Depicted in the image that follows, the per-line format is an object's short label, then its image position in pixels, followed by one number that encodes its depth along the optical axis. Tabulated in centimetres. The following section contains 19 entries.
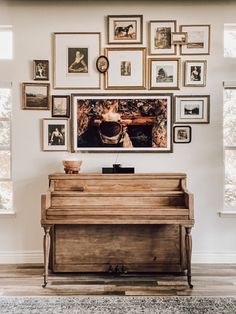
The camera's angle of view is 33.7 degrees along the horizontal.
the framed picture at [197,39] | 439
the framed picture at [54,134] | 442
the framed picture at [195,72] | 439
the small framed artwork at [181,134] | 441
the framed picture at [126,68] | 441
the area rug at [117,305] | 312
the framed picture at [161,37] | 439
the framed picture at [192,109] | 441
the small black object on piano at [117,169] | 415
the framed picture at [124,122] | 441
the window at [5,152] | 448
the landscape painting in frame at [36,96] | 441
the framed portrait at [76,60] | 440
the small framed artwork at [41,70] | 440
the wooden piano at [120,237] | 401
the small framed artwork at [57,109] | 442
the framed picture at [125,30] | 439
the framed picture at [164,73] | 440
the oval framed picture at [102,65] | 439
